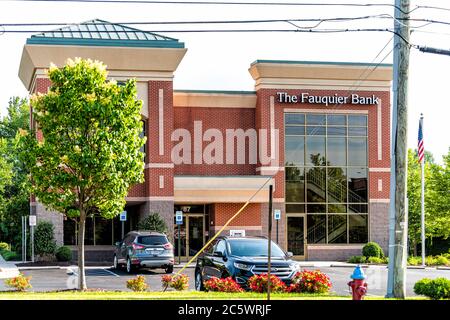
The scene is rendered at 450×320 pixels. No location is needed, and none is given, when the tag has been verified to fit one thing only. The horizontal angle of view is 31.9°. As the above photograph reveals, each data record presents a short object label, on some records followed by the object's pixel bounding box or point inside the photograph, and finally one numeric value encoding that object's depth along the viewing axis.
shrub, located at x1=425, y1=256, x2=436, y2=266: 43.12
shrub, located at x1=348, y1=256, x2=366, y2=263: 42.34
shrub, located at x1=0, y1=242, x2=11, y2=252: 55.53
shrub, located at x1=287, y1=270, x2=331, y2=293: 20.62
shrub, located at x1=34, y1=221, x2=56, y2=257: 39.62
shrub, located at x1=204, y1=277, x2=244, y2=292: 20.02
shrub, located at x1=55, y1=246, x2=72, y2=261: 39.38
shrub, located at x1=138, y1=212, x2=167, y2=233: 40.19
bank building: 42.88
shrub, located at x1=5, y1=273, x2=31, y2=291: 22.70
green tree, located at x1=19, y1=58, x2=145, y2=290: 24.20
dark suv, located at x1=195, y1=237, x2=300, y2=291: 21.00
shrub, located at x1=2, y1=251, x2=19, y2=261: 45.94
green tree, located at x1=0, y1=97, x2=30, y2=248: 56.50
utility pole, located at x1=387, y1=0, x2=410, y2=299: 19.38
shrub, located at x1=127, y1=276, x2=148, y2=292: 22.39
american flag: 40.06
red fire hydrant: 14.70
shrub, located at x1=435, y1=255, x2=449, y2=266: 43.12
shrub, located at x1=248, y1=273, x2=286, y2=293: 19.94
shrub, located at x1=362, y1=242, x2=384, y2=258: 42.97
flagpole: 41.21
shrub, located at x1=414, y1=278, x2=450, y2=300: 19.72
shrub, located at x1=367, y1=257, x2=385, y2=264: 41.79
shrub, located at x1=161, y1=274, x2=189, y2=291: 22.48
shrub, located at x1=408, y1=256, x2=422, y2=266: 43.25
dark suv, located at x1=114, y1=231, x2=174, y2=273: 31.94
